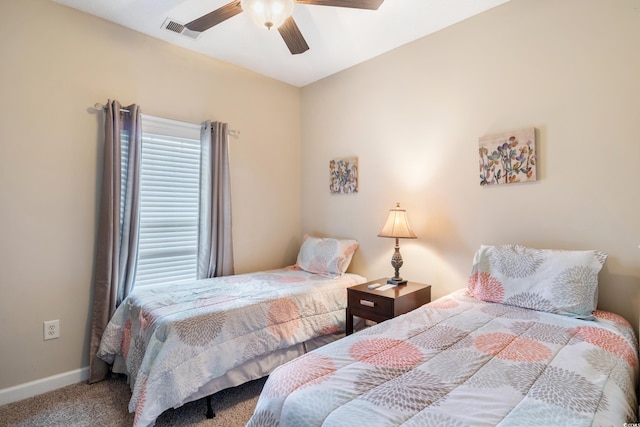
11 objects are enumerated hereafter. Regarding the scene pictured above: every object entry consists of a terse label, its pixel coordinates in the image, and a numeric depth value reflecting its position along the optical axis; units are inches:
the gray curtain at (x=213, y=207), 114.1
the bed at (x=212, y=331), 69.6
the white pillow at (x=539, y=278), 67.6
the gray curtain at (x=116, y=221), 92.8
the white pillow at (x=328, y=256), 116.4
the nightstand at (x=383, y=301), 88.4
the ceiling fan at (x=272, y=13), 64.4
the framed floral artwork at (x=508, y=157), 83.8
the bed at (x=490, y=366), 36.8
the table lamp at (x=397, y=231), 100.2
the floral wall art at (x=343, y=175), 124.7
